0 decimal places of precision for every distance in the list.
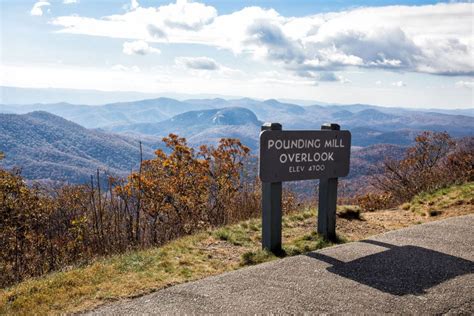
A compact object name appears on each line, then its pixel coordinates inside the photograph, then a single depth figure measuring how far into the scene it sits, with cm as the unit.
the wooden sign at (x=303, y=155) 550
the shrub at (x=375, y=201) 1330
